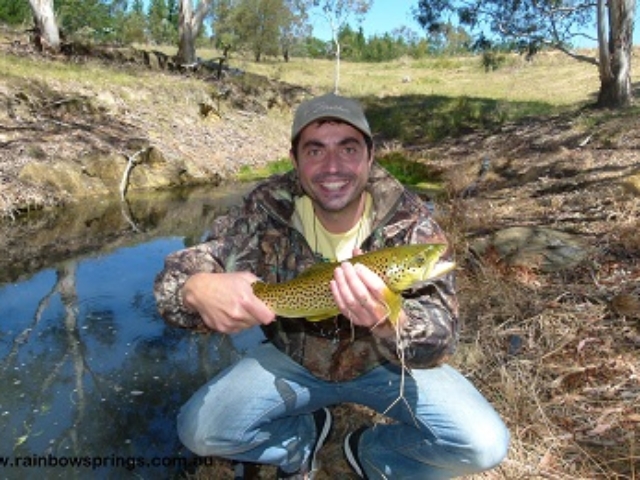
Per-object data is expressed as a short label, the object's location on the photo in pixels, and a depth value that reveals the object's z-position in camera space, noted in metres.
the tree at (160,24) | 72.44
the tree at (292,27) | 50.44
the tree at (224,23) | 52.34
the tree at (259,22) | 51.97
